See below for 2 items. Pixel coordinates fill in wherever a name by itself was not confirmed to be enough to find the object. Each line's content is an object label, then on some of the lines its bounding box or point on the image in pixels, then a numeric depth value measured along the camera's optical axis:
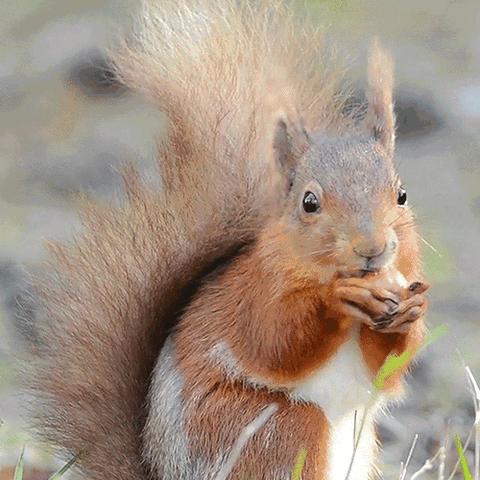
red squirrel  4.32
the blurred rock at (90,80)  8.73
